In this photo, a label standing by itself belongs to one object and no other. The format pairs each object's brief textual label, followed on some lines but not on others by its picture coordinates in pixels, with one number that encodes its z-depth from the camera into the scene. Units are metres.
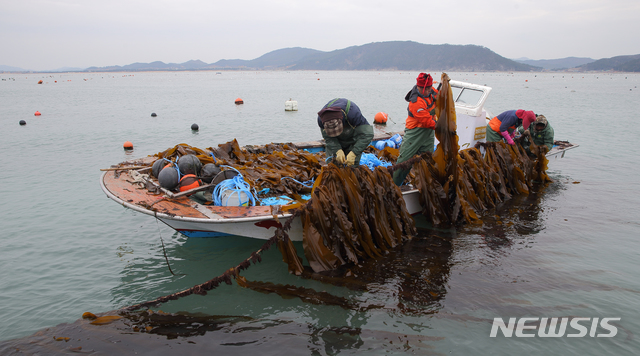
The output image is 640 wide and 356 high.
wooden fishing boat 4.50
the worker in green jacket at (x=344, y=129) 4.77
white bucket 4.98
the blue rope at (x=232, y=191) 5.00
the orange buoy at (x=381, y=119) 17.97
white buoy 27.16
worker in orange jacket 5.60
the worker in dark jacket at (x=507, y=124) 7.42
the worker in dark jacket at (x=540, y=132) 7.97
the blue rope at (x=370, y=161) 6.65
